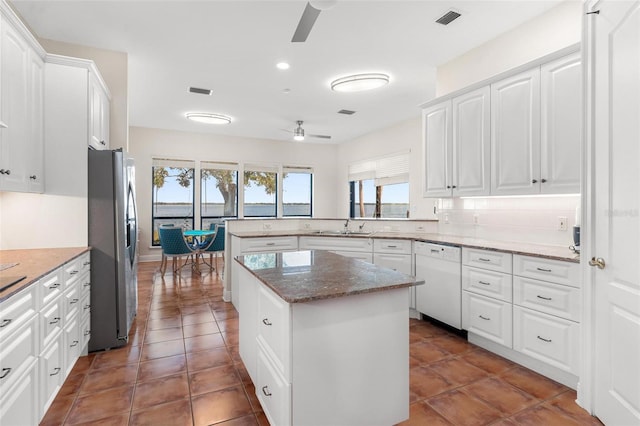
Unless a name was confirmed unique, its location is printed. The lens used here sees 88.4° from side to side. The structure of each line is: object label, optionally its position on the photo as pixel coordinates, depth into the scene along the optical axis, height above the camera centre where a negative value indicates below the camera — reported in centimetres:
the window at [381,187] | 668 +55
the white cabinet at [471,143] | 305 +67
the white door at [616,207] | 158 +3
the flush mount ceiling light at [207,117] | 590 +173
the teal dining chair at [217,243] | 593 -58
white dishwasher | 304 -68
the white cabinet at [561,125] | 240 +65
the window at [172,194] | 712 +40
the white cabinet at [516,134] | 266 +66
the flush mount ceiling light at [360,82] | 418 +169
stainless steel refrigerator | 273 -31
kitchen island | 146 -64
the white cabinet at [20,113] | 207 +69
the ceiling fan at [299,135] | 580 +136
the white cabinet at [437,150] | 345 +67
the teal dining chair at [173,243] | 536 -52
